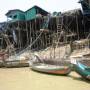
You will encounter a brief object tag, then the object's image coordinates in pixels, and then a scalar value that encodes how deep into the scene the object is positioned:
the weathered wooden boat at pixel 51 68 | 6.94
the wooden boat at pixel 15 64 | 9.46
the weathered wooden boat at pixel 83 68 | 5.97
